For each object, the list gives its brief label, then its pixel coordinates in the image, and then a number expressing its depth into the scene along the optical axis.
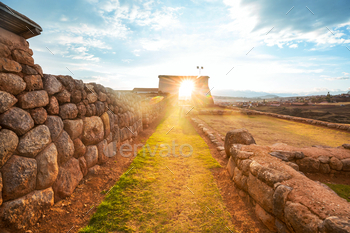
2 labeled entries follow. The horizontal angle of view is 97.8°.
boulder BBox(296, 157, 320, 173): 4.89
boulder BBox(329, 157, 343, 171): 4.83
